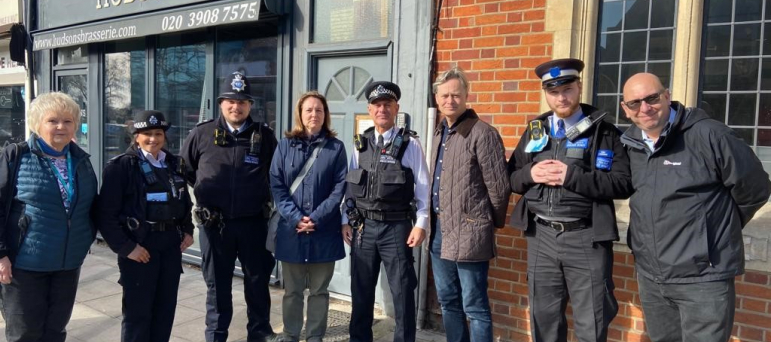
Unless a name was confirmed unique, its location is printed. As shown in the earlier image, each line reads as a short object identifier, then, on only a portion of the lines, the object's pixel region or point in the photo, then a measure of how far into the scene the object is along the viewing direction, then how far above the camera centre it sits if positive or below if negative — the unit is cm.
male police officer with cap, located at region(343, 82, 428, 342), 356 -41
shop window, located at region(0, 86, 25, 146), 912 +26
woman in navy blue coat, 370 -40
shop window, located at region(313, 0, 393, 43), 486 +113
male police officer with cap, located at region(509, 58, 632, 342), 293 -31
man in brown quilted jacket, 332 -37
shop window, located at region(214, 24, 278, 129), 573 +85
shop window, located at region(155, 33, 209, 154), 643 +65
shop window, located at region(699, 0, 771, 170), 337 +55
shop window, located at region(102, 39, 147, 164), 716 +59
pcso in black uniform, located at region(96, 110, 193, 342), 322 -54
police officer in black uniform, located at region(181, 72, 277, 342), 384 -45
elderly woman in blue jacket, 291 -50
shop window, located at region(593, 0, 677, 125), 366 +73
